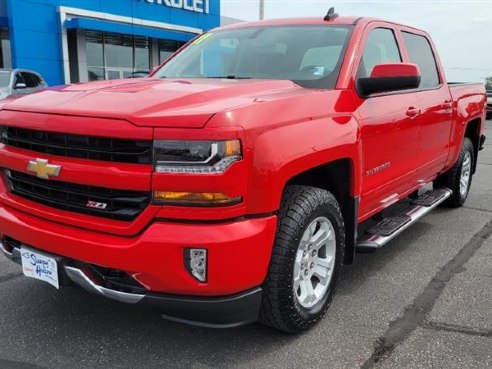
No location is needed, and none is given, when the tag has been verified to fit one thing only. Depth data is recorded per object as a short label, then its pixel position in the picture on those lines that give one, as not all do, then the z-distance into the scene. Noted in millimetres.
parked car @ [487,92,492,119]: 24275
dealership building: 20016
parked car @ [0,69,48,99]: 12437
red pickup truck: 2451
